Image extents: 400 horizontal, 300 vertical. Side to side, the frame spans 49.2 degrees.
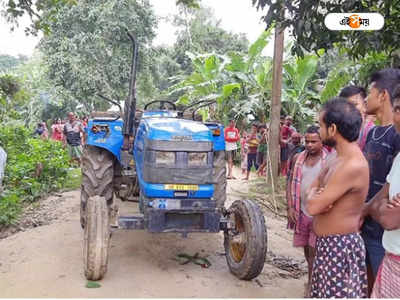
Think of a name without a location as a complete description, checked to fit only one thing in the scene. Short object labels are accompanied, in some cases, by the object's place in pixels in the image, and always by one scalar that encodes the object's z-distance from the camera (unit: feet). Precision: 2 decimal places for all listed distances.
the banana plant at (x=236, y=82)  44.45
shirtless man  8.00
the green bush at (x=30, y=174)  21.73
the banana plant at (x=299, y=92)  42.28
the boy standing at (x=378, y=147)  9.22
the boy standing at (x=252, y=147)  36.39
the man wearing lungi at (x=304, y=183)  12.80
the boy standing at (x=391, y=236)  7.38
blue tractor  13.38
